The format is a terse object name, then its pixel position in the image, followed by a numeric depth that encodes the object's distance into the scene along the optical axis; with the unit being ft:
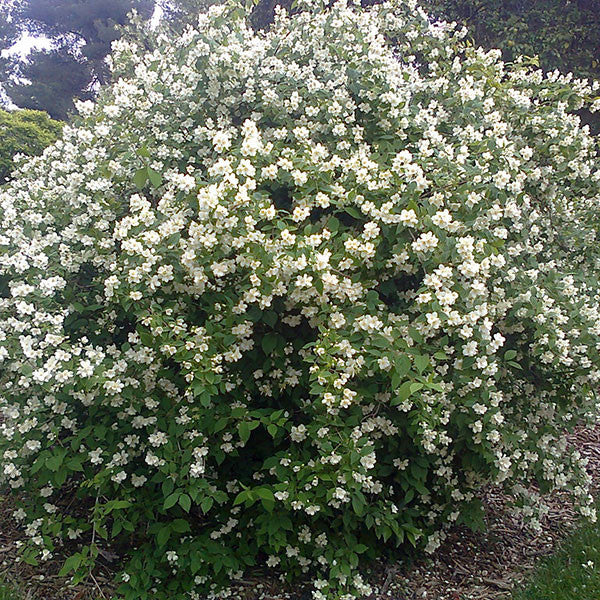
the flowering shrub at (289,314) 7.49
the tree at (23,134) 22.33
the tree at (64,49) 62.85
